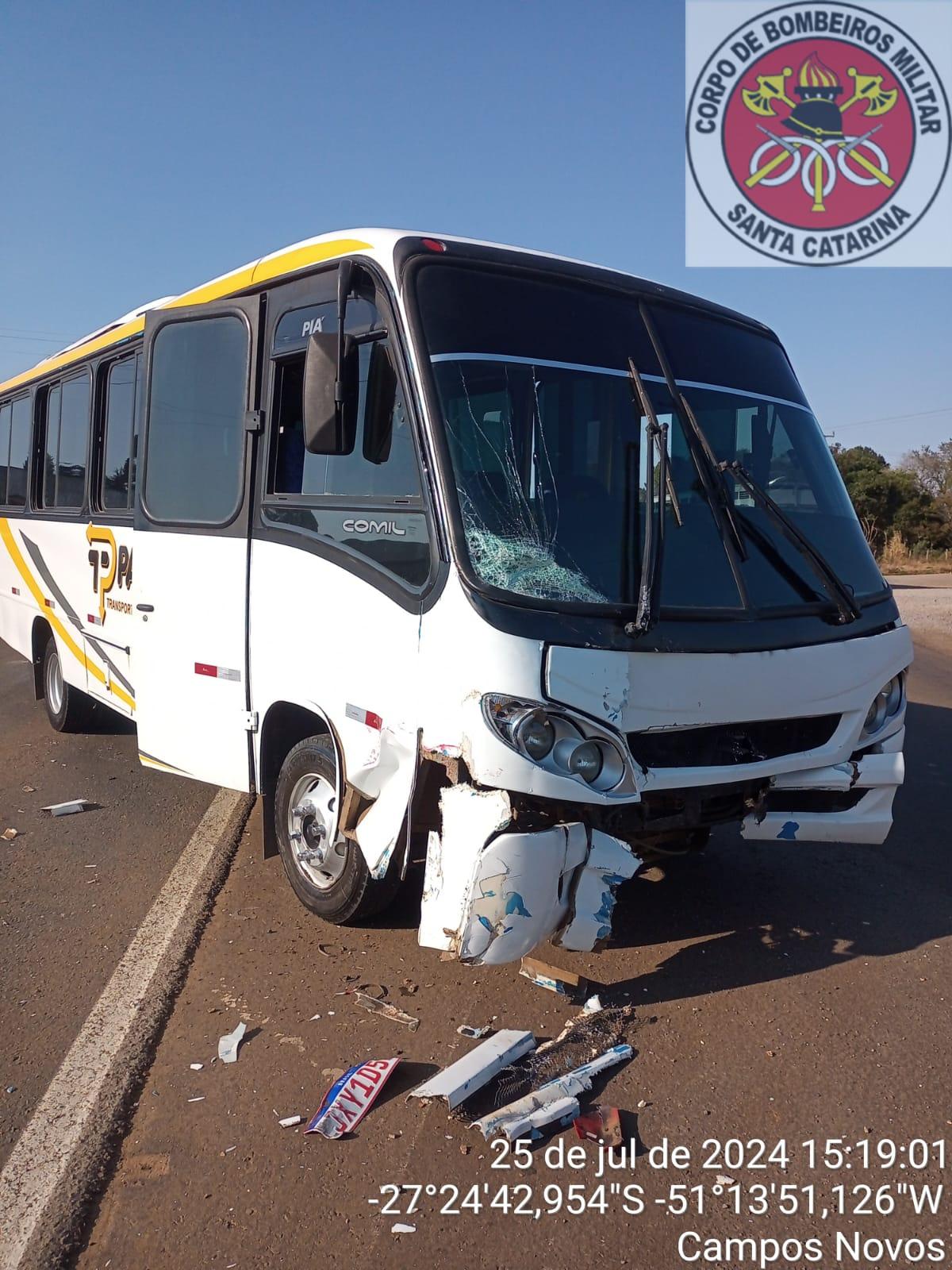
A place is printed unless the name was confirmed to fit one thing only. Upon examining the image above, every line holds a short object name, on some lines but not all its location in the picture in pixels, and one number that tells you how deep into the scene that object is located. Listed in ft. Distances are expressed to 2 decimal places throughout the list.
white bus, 11.84
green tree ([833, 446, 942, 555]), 126.62
